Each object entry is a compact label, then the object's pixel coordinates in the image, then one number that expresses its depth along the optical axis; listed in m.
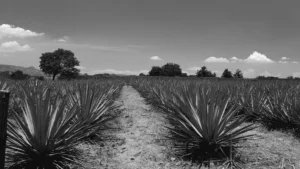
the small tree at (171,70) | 94.44
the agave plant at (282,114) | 4.48
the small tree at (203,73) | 84.62
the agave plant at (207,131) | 3.13
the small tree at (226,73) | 80.16
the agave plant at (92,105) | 4.04
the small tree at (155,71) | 95.24
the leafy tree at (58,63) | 50.91
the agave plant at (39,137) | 2.53
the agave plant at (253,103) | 5.51
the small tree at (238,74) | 78.86
